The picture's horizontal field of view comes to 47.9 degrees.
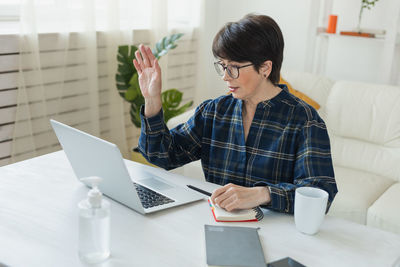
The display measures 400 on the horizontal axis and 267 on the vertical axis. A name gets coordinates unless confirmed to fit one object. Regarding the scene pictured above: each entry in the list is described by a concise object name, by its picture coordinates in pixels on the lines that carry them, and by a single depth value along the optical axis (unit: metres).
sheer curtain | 2.51
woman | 1.26
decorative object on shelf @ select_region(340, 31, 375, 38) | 3.23
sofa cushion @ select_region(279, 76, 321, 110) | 2.81
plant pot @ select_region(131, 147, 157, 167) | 3.19
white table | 0.93
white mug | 1.05
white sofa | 2.46
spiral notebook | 1.11
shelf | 3.11
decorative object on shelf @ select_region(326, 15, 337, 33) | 3.40
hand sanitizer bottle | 0.87
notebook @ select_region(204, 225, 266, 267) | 0.91
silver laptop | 1.08
